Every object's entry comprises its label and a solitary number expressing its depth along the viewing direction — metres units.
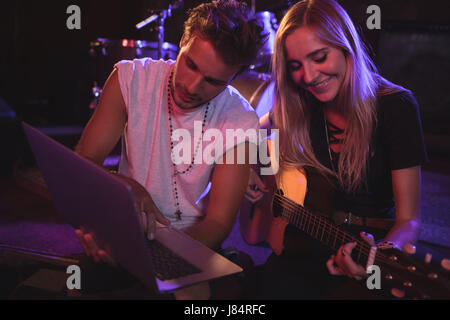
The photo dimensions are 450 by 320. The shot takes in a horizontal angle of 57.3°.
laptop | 0.83
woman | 1.50
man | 1.48
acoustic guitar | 1.04
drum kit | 3.96
